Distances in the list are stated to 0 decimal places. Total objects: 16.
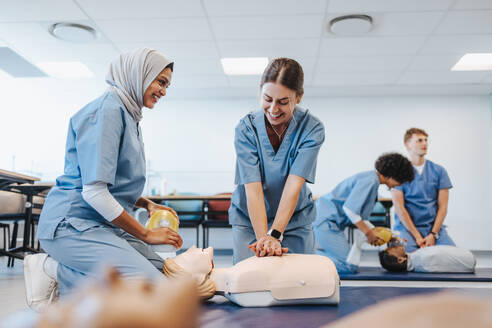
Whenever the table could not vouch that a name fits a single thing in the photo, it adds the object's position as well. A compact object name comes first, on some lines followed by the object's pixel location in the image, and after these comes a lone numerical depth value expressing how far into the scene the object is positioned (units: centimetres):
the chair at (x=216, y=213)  504
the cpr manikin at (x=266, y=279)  137
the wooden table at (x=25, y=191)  355
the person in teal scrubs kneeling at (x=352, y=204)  306
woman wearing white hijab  133
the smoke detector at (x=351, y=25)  380
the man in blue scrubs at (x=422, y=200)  359
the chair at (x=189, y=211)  511
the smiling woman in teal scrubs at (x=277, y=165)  171
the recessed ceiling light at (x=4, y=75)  563
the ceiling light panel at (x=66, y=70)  515
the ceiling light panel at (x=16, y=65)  479
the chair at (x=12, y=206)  356
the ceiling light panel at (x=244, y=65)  488
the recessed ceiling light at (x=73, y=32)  400
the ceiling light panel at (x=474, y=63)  477
